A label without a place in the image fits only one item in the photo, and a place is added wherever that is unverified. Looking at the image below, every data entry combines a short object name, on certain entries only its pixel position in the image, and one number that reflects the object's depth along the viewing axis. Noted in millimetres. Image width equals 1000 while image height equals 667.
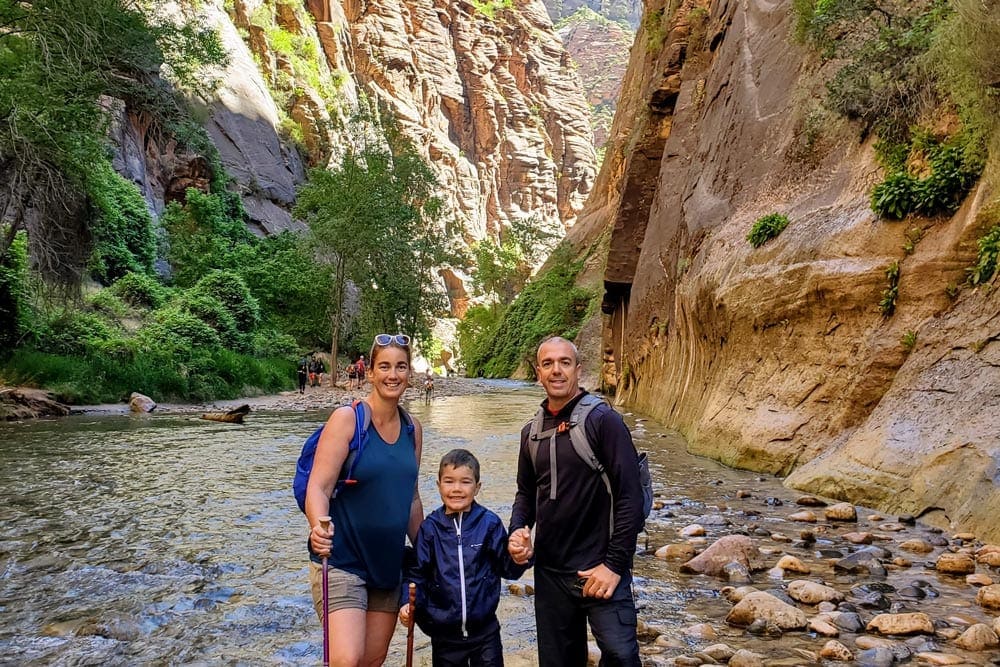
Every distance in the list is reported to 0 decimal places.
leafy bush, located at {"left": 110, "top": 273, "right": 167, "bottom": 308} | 27438
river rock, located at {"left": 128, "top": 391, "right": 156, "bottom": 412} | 19844
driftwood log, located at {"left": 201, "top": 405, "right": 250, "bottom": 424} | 18094
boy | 3088
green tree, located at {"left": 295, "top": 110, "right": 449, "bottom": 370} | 33406
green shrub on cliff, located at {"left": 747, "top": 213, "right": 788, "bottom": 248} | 11687
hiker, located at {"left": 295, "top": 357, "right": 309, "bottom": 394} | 30000
